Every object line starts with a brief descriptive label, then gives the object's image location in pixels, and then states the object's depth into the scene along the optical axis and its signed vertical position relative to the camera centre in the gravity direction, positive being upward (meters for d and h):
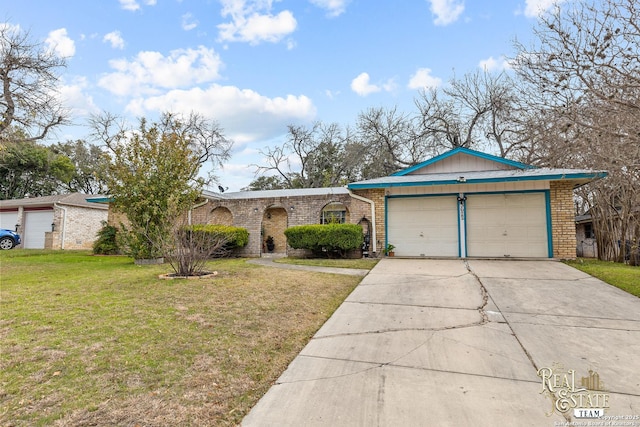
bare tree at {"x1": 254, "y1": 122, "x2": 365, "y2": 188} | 28.41 +7.67
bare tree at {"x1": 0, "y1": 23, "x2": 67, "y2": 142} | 10.70 +5.44
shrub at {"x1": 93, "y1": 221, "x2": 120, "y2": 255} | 14.14 -0.22
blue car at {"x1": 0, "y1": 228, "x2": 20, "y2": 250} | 17.27 -0.07
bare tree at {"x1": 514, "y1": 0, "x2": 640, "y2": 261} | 5.94 +3.49
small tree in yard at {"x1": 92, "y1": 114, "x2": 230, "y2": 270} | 9.70 +1.80
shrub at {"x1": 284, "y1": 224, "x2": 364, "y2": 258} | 10.79 +0.03
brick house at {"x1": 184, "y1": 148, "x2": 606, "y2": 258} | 9.62 +1.06
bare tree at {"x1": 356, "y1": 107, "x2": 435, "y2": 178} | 22.45 +7.20
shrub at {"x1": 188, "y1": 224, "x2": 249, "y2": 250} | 11.95 +0.18
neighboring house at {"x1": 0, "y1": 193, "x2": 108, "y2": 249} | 17.73 +1.05
